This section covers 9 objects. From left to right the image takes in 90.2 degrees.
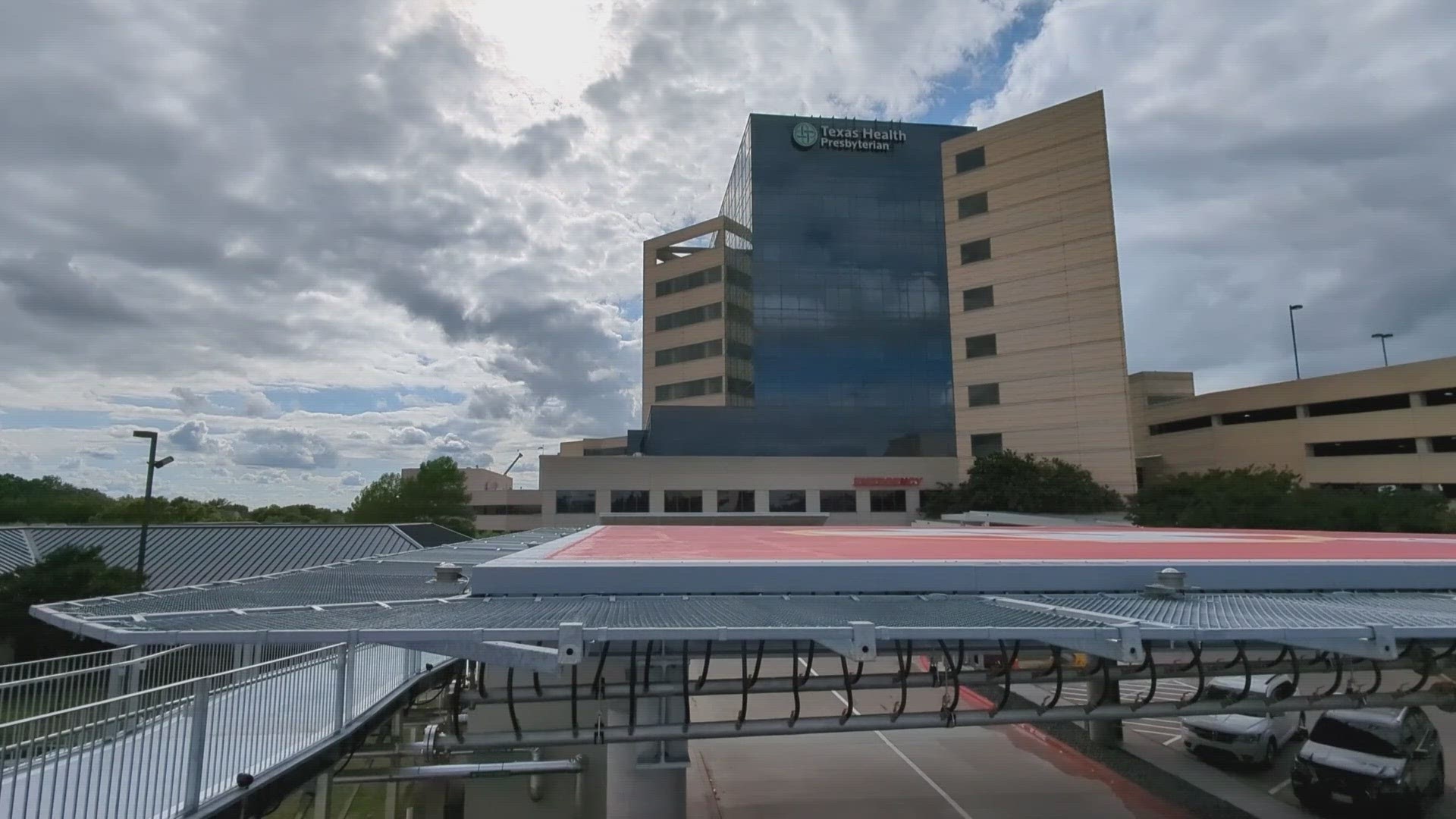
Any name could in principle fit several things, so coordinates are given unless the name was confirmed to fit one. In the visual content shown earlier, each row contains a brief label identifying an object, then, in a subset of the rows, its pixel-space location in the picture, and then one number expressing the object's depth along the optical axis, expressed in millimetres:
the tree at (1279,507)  25062
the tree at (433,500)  56469
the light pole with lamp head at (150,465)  20266
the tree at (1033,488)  38438
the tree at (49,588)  20031
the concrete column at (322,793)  6803
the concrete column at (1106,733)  16734
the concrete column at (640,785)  9133
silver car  15141
